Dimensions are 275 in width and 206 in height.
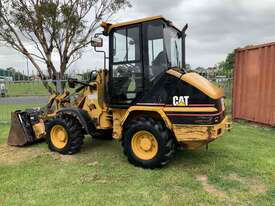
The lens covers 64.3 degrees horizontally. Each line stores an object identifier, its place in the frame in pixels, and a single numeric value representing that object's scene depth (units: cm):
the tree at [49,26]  1220
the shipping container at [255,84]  595
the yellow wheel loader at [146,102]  334
